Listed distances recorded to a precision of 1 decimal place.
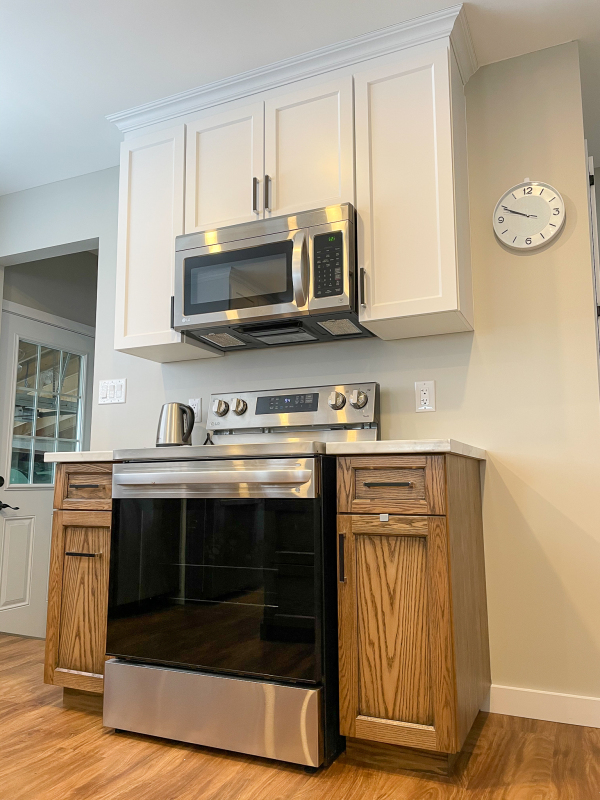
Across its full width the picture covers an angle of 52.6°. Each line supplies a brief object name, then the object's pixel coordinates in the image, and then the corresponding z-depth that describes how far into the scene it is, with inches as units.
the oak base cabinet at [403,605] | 63.8
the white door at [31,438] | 139.3
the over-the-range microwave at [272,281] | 84.7
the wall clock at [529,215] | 87.4
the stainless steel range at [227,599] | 67.7
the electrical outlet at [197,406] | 107.9
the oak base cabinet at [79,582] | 83.1
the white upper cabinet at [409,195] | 82.4
